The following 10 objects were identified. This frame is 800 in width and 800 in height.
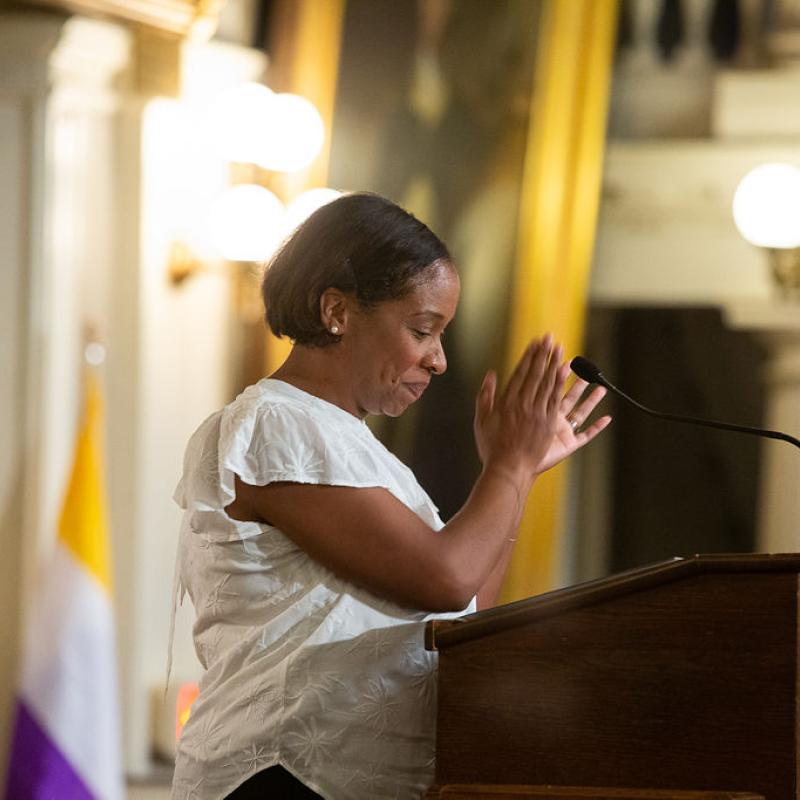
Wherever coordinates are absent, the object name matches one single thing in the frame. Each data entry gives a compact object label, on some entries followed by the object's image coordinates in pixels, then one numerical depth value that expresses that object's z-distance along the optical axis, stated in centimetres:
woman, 430
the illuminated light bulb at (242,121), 1202
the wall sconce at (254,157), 1199
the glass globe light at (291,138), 1220
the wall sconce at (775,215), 1184
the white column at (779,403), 1223
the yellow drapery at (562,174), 1230
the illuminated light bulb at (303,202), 1199
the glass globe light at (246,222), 1198
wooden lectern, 382
